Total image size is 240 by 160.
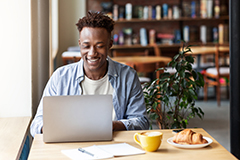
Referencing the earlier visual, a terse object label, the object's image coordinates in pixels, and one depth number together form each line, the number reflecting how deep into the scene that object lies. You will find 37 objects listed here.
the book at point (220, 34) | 6.91
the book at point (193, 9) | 6.85
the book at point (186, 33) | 6.92
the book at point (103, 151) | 1.30
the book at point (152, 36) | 6.87
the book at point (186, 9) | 6.88
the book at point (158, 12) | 6.75
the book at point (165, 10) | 6.76
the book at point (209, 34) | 7.00
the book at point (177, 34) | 6.90
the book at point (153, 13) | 6.77
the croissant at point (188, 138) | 1.43
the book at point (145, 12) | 6.74
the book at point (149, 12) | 6.76
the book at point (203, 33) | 6.93
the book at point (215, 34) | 6.94
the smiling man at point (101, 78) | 1.85
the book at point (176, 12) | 6.77
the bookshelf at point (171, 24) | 6.80
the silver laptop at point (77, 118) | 1.45
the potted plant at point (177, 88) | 2.71
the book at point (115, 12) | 6.72
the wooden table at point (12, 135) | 1.63
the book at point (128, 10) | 6.70
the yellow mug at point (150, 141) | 1.35
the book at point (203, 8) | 6.84
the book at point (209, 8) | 6.85
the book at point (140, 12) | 6.81
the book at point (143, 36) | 6.84
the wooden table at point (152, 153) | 1.31
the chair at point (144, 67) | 4.43
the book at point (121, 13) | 6.75
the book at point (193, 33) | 7.00
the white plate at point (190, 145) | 1.40
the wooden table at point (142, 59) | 4.73
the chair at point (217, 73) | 5.58
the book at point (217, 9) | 6.86
